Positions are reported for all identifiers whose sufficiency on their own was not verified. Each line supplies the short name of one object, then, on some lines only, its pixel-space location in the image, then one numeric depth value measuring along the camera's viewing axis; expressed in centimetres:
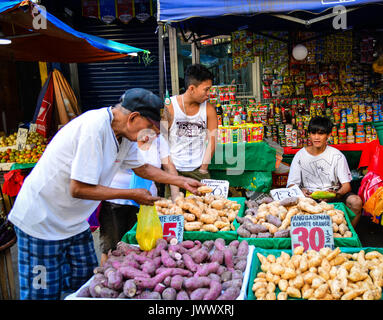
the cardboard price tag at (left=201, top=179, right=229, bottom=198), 349
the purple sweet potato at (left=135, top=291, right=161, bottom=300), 187
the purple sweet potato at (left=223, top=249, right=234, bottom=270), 222
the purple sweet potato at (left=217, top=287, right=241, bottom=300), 185
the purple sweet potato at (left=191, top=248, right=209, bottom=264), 224
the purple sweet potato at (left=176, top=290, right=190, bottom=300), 189
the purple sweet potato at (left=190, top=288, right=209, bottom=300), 186
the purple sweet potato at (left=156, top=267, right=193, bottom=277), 204
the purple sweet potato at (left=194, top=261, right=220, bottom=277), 205
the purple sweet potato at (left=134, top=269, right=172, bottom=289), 194
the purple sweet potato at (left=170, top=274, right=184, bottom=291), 194
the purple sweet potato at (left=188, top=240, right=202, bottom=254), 234
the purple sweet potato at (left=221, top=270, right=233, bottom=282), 205
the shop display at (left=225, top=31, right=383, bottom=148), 559
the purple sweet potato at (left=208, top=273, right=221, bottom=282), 199
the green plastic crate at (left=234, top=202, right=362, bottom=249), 251
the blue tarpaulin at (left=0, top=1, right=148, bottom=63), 377
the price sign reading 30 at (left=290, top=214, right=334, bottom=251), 237
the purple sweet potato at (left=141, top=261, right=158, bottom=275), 207
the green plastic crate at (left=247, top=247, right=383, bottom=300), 221
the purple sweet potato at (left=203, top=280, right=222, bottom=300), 185
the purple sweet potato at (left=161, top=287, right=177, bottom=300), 186
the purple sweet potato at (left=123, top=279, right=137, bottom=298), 190
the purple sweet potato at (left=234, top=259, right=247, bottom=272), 219
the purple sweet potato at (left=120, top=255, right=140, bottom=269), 213
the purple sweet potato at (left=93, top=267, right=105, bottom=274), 215
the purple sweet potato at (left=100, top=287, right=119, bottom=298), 191
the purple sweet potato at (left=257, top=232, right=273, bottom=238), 262
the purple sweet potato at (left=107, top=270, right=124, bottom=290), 194
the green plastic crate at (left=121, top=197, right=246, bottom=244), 267
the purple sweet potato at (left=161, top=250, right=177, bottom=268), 213
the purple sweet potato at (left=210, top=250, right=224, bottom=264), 224
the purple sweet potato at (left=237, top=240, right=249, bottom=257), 235
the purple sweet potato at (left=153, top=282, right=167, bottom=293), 193
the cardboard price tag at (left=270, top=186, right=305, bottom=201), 345
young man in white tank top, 381
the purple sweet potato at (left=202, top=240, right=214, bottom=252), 248
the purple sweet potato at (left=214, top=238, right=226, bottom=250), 240
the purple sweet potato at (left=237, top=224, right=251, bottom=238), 265
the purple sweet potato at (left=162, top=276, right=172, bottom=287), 197
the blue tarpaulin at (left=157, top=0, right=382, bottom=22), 366
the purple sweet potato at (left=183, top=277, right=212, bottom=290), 194
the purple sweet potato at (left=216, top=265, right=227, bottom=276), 210
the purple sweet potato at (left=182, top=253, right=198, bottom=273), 212
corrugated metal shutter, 715
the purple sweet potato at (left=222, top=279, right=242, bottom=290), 197
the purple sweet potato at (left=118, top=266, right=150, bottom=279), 200
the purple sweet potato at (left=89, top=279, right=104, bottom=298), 195
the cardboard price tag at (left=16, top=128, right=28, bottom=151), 533
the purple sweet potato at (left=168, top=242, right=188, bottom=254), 230
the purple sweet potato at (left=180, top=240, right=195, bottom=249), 243
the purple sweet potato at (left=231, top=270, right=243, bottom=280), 207
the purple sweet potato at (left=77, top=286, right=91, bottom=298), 195
